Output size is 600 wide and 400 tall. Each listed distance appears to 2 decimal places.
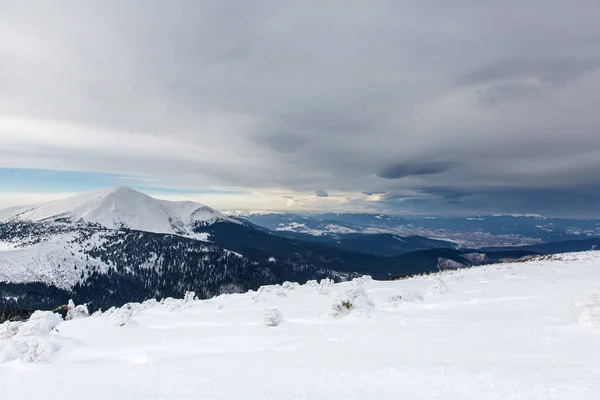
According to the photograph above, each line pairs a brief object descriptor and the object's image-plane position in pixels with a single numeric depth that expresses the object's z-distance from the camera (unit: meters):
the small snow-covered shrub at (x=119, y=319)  23.64
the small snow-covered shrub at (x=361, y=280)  38.05
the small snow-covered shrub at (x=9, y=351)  16.66
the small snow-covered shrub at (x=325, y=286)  33.74
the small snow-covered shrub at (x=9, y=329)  20.56
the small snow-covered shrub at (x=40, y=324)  19.28
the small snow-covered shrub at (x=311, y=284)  42.47
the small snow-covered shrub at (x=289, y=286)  40.20
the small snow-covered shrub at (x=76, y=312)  38.84
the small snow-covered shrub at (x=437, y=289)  27.23
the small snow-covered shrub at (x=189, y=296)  39.08
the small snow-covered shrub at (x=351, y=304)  22.35
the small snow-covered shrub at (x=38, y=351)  16.25
